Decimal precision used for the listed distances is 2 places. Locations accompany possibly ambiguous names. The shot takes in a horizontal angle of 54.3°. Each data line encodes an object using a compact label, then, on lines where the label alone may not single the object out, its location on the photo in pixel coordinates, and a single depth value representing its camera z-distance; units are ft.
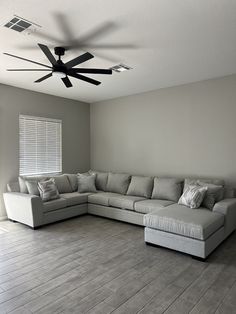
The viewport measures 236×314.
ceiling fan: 9.26
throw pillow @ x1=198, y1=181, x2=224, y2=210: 12.31
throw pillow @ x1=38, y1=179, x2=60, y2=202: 14.94
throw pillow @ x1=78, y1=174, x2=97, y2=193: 17.70
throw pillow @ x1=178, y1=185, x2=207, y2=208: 12.09
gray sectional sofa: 10.23
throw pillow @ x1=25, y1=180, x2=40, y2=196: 15.05
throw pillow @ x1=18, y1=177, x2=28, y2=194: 15.47
